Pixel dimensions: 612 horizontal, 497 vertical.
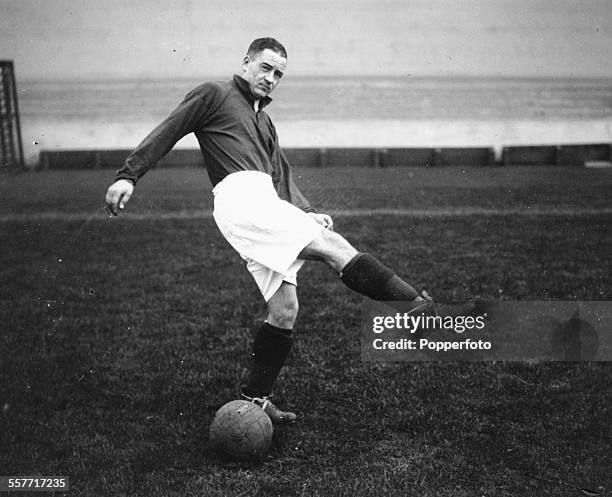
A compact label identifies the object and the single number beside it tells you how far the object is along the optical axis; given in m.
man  3.37
